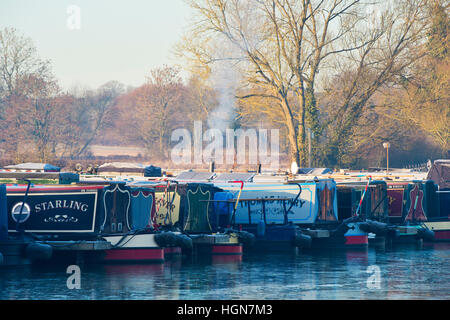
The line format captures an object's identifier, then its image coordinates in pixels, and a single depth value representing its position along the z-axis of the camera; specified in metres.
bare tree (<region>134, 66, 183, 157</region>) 93.62
